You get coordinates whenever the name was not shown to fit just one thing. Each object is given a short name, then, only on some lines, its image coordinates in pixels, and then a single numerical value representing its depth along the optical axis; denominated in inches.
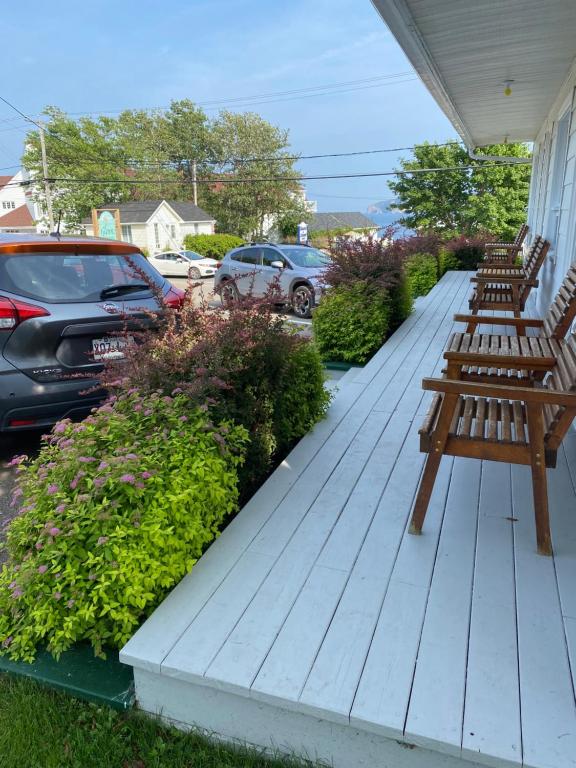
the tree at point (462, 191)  955.3
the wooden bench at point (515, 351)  102.4
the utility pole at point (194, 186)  1804.4
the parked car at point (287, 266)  425.7
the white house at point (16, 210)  2111.2
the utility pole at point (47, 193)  1246.9
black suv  128.0
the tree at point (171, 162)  1616.6
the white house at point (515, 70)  150.6
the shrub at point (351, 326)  208.1
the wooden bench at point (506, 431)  80.0
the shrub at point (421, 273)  359.9
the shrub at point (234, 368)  100.3
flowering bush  69.6
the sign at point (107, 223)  911.5
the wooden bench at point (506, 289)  224.6
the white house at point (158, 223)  1419.8
